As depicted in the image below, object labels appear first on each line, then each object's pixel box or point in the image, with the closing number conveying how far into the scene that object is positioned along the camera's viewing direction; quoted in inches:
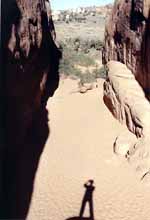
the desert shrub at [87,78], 907.4
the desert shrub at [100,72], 950.7
